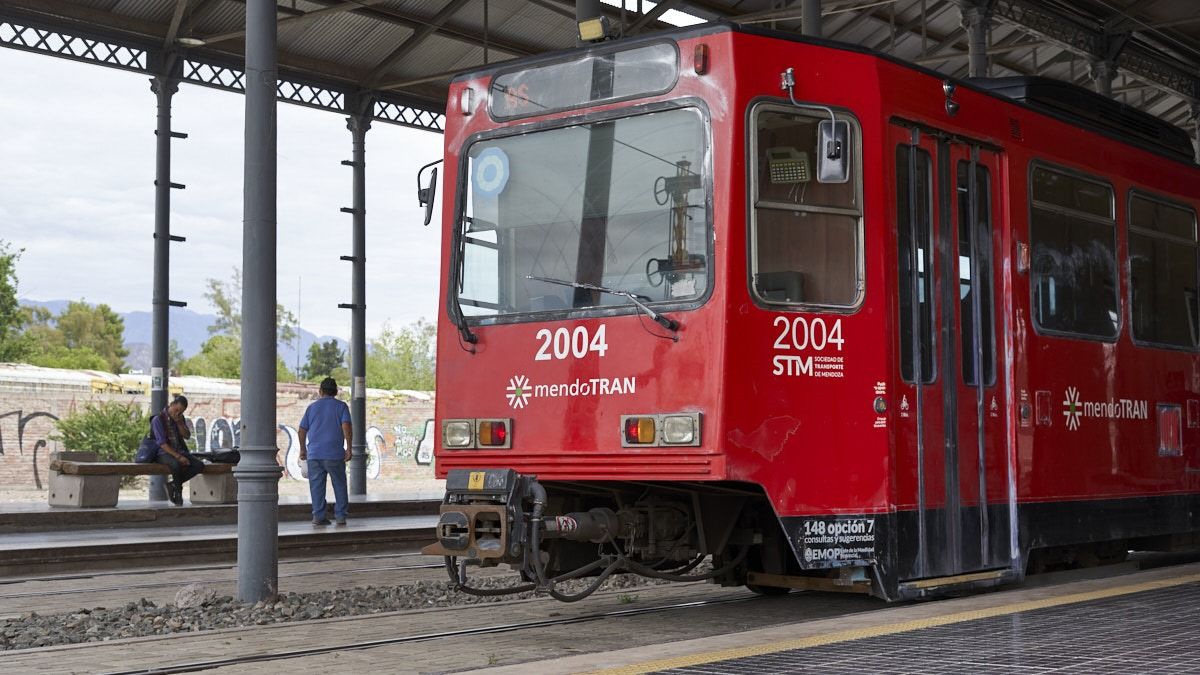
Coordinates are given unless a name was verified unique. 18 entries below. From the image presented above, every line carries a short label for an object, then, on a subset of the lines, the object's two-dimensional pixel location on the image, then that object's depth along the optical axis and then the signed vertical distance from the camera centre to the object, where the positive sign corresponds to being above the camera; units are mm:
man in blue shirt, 16453 +3
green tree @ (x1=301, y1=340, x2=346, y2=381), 88312 +4802
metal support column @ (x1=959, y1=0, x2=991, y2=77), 20422 +5819
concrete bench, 19547 -588
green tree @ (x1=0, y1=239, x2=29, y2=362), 55219 +4884
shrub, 35531 +152
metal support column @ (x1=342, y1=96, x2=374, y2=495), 23250 +2758
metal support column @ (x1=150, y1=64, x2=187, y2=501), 20344 +2852
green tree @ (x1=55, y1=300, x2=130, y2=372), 83625 +6332
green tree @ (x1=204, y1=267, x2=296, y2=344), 81750 +6943
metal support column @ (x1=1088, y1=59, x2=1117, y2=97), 23969 +6006
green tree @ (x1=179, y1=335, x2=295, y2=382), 73375 +3977
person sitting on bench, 20062 -148
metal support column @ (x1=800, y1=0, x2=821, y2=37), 17734 +5113
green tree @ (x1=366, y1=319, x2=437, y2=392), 83688 +4513
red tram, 7801 +623
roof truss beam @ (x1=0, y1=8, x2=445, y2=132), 18828 +5354
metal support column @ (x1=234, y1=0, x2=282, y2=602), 10039 +700
